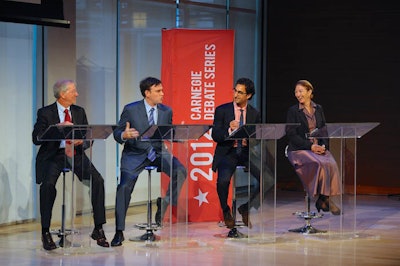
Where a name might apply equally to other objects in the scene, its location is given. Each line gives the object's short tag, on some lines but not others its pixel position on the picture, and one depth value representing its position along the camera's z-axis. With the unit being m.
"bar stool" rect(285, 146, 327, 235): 8.29
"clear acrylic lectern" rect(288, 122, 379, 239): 8.04
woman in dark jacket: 8.11
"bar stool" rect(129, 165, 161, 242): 7.67
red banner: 8.90
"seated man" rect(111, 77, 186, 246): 7.53
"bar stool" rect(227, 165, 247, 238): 8.04
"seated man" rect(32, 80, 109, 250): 7.20
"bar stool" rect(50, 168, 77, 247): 7.26
